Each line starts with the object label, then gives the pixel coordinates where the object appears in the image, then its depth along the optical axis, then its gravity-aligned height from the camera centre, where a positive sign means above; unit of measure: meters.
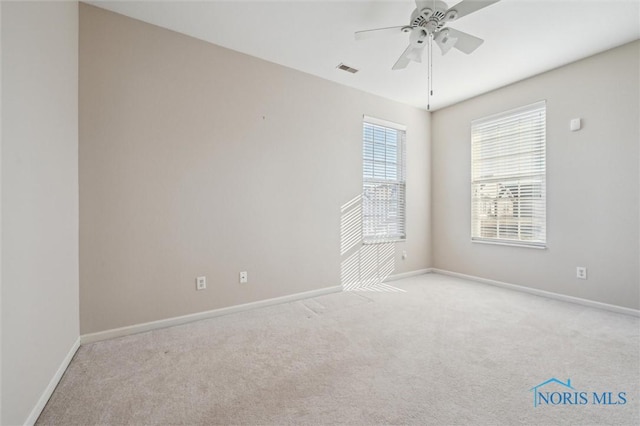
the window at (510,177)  3.62 +0.45
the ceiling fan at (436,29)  1.95 +1.37
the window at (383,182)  4.15 +0.43
